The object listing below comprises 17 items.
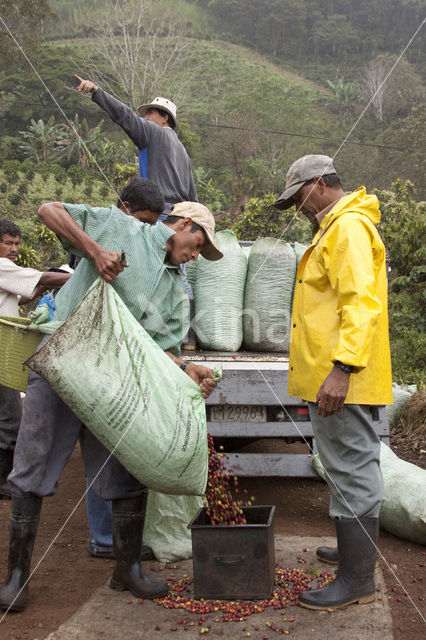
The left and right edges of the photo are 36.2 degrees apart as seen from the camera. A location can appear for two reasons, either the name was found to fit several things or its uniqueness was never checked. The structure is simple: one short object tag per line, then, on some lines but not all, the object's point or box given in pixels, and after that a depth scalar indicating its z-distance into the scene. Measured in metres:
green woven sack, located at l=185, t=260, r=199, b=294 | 4.55
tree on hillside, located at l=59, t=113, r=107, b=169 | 26.09
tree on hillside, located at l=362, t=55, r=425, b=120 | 46.47
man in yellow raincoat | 2.39
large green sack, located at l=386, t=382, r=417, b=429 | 5.57
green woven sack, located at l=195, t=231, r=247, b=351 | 4.22
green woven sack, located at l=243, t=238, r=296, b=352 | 4.30
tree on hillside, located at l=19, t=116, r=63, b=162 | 27.53
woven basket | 2.84
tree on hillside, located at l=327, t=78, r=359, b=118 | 48.84
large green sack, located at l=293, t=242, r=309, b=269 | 4.59
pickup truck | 3.63
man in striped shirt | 2.46
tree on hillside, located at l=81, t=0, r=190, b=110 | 29.92
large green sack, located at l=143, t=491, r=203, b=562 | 3.10
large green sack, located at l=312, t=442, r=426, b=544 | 3.22
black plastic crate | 2.59
